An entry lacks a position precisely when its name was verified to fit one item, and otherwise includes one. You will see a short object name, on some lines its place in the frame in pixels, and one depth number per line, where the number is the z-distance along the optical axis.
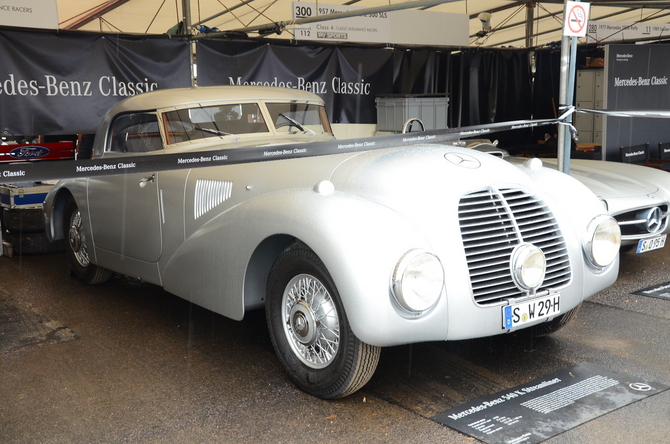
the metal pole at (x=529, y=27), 13.27
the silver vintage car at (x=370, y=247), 2.82
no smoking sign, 4.56
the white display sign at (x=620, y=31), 13.83
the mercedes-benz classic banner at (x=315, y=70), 8.91
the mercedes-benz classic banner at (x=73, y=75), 7.52
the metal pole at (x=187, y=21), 8.66
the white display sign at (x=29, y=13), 7.26
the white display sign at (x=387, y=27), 9.66
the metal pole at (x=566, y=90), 4.72
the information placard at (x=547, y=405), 2.76
